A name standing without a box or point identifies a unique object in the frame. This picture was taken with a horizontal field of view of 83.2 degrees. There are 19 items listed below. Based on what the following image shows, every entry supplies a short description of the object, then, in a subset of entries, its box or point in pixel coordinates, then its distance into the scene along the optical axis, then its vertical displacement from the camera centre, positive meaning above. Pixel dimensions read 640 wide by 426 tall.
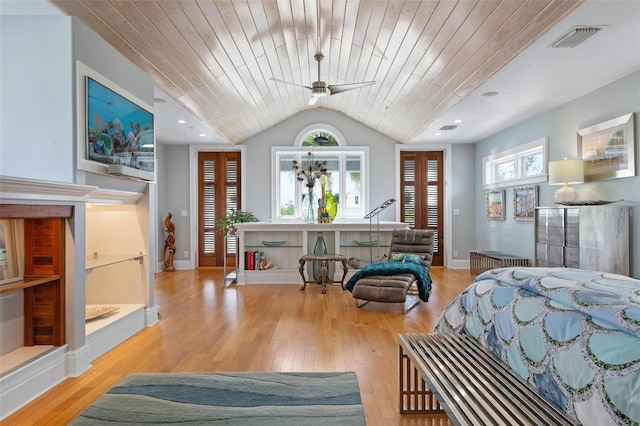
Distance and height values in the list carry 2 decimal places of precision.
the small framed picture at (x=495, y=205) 6.38 +0.11
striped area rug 1.97 -1.13
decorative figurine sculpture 7.16 -0.66
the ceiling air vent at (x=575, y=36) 2.82 +1.42
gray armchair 4.03 -0.88
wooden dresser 3.64 -0.30
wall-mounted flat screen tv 2.79 +0.71
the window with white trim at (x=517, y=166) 5.28 +0.75
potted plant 6.34 -0.14
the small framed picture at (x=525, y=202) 5.43 +0.13
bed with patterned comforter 1.12 -0.48
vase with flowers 5.98 +0.47
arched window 7.50 +1.57
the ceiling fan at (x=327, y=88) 4.03 +1.42
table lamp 4.21 +0.42
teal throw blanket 4.20 -0.72
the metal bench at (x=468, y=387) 1.27 -0.73
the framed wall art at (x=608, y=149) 3.71 +0.69
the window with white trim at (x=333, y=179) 7.53 +0.68
